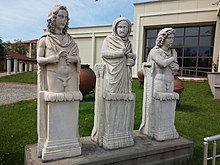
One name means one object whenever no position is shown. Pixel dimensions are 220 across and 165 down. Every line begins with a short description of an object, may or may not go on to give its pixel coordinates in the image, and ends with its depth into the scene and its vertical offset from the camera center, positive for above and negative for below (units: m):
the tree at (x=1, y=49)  31.23 +3.59
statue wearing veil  3.30 -0.21
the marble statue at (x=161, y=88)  3.82 -0.24
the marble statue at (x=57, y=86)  2.78 -0.18
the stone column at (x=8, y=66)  22.86 +0.69
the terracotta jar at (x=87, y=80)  8.68 -0.27
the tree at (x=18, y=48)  45.00 +5.39
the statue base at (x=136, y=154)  2.91 -1.23
